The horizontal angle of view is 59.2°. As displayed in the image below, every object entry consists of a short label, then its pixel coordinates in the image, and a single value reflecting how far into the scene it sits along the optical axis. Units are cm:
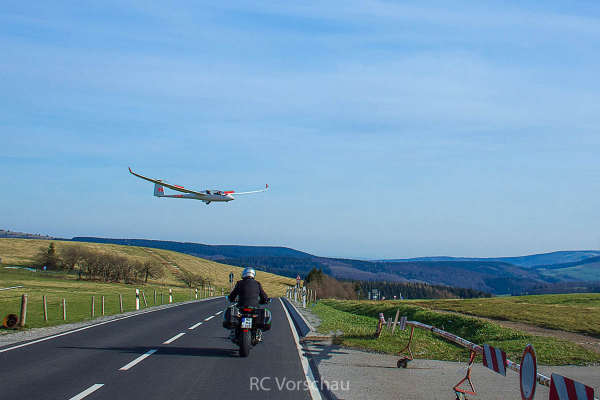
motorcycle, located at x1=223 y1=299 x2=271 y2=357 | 1140
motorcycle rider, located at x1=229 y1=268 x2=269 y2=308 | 1202
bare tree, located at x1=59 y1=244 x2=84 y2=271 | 8894
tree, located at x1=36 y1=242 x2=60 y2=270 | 8925
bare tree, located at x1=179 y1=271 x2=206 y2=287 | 10100
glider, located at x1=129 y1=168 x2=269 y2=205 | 3529
